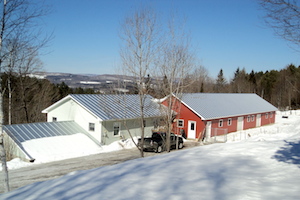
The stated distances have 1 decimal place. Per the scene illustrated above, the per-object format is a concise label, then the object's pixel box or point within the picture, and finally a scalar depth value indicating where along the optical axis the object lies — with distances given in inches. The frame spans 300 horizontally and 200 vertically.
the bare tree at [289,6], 285.2
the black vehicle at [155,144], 764.6
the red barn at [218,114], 1040.2
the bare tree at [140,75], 584.2
